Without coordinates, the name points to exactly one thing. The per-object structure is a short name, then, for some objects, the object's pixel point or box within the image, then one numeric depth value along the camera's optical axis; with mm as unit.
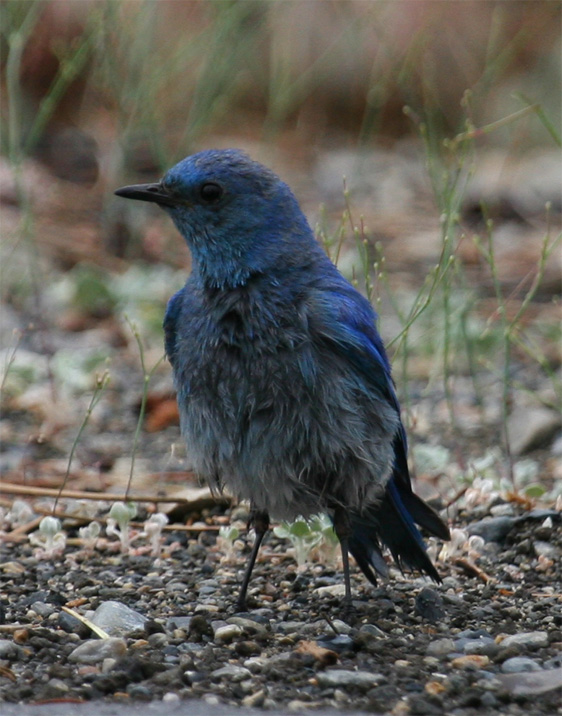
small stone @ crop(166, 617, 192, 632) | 7077
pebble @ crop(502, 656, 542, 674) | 6230
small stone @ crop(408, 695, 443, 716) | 5613
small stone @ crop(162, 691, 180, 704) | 5771
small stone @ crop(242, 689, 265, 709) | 5734
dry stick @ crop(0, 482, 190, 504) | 9234
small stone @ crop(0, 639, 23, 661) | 6434
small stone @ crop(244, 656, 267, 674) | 6270
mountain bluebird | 7184
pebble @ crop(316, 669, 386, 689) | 6016
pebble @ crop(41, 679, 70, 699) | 5797
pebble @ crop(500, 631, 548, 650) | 6625
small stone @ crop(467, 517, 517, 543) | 8836
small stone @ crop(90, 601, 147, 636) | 6996
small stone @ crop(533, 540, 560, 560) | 8508
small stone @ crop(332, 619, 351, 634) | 7004
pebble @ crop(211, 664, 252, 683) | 6117
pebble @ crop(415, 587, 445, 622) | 7414
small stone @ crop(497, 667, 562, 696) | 5816
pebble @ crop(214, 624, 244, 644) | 6883
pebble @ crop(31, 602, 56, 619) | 7278
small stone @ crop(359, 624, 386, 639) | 6867
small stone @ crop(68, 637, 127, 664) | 6414
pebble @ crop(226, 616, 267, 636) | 6973
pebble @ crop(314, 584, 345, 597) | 7952
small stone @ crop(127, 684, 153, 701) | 5832
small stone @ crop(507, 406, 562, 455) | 11195
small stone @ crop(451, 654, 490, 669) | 6266
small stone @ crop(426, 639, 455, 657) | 6562
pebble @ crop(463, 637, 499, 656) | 6492
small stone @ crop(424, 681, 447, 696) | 5867
